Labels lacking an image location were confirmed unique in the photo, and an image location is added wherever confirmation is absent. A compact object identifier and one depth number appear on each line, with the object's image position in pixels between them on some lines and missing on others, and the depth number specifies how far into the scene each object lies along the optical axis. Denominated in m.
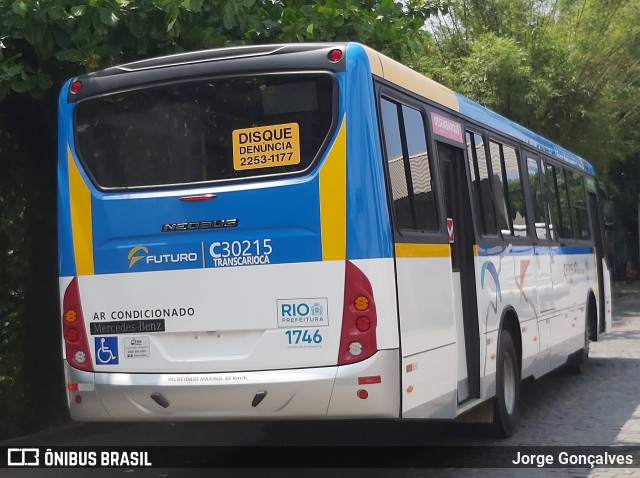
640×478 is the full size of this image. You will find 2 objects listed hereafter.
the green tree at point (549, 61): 19.53
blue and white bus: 6.36
